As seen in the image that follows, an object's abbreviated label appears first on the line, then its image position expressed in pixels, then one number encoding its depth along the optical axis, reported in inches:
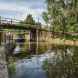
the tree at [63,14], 589.5
